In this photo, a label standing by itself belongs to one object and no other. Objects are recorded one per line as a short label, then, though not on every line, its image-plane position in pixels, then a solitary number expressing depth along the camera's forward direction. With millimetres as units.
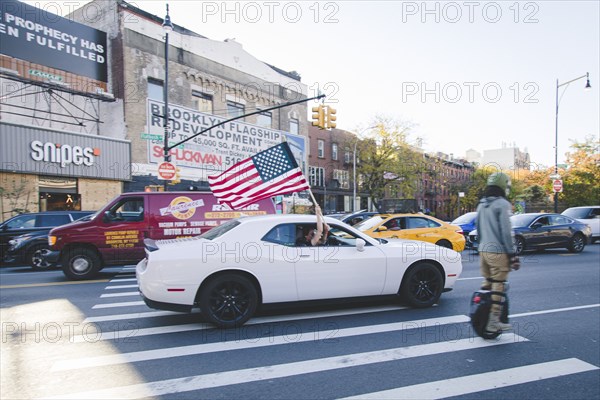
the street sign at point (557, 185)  24109
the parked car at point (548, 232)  13898
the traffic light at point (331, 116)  16109
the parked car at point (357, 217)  14503
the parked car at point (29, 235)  11375
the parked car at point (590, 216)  18297
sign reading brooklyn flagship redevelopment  22109
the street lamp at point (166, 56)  14844
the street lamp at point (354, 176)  35525
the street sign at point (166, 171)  14659
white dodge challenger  5211
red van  9297
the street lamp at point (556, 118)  23859
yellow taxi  11789
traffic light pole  14594
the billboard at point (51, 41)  17516
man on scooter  4500
